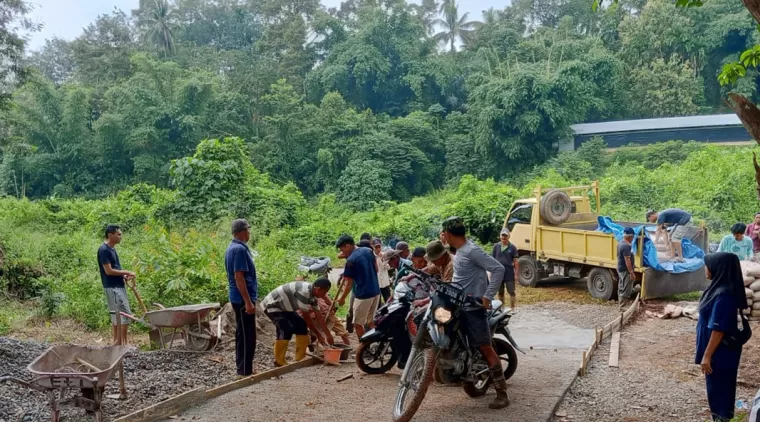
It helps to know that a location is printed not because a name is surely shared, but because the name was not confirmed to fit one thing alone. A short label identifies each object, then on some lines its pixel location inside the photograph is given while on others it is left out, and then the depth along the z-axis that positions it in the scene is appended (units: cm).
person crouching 720
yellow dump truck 1252
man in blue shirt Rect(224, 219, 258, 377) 686
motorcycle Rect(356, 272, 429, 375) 705
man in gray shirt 598
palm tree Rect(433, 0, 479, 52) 5565
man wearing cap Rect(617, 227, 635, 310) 1197
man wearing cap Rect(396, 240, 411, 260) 1052
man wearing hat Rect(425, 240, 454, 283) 690
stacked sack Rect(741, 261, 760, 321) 1027
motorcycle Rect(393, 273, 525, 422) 565
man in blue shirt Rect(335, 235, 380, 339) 783
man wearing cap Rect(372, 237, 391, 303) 1012
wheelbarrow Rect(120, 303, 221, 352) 777
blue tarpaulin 1221
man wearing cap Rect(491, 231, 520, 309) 1148
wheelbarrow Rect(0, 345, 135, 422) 500
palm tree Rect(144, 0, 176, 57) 5072
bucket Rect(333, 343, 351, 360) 802
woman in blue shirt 521
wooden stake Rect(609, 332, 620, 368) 796
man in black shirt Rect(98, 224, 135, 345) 829
